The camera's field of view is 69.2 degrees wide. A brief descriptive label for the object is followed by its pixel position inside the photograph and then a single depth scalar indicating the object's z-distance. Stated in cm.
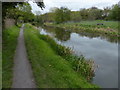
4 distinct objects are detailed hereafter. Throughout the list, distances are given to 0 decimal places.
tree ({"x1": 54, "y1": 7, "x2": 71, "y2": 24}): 3878
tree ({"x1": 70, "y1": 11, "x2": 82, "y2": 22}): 4054
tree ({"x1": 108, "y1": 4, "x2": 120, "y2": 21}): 2655
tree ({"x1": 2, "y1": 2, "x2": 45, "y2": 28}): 803
